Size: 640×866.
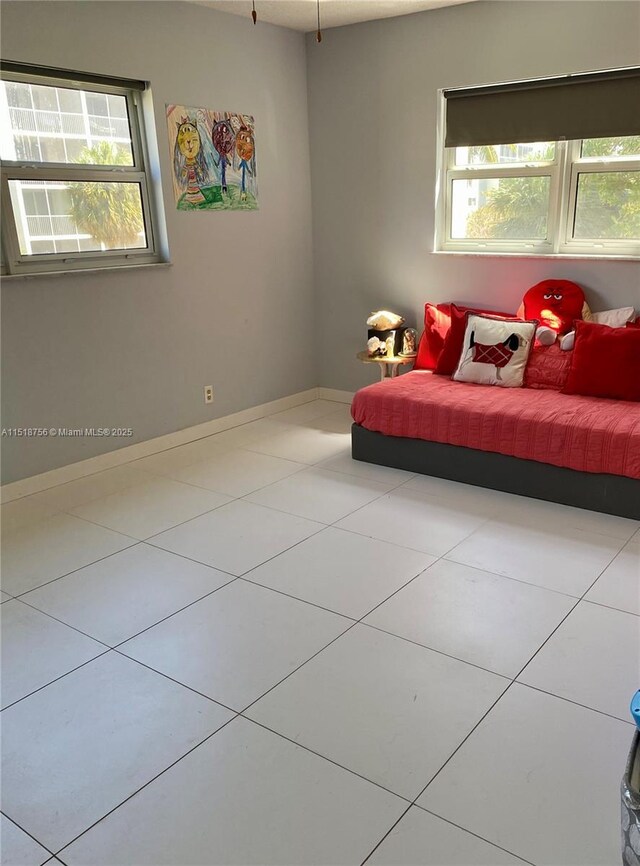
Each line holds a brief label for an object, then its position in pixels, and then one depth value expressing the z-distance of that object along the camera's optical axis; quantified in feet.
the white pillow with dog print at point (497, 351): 12.60
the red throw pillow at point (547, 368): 12.28
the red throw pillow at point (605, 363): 11.23
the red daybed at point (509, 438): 10.10
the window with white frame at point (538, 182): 12.35
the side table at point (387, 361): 14.55
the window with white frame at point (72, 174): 10.89
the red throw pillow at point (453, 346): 13.50
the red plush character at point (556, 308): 12.66
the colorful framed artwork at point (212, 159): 13.12
